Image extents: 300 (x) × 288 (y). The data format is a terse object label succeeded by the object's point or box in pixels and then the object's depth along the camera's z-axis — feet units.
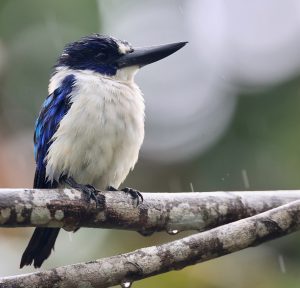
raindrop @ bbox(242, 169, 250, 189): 38.91
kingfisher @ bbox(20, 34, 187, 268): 28.66
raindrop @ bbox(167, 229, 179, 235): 27.35
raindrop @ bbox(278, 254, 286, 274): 31.56
